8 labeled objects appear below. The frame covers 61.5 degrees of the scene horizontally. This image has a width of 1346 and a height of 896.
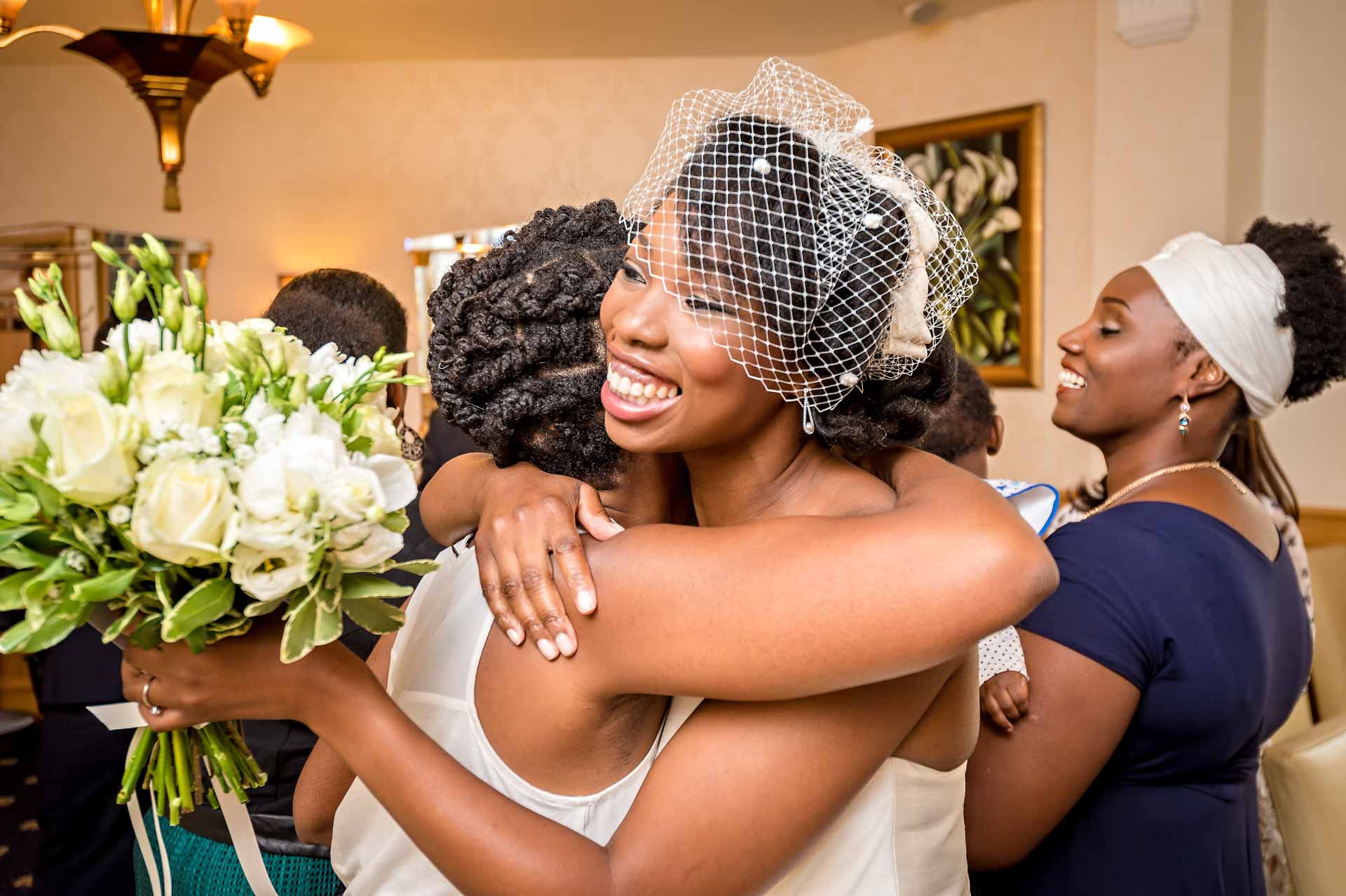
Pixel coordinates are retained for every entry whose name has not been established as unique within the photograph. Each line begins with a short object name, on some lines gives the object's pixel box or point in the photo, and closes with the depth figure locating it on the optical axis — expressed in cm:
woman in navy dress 167
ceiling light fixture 354
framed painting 614
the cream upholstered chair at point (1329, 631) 313
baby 167
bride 102
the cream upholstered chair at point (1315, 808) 182
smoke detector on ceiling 607
